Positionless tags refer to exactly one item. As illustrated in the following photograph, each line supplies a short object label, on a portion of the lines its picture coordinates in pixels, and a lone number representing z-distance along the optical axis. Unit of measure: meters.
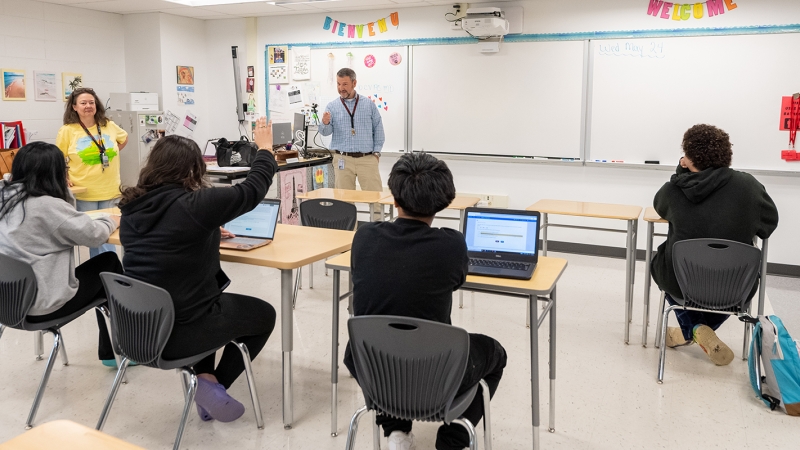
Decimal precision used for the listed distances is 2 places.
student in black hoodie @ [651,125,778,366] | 3.20
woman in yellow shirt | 4.48
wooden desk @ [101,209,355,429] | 2.66
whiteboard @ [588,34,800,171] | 5.23
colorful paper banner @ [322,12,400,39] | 6.67
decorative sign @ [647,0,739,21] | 5.31
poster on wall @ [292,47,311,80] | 7.20
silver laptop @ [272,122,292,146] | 6.45
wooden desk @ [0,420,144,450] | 1.25
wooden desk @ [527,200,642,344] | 3.89
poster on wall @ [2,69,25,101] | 6.11
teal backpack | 2.92
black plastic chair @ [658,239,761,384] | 3.05
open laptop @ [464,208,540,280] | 2.73
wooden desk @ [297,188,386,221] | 4.84
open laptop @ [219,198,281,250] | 3.04
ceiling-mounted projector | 5.88
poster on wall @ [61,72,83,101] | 6.66
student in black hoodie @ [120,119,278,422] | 2.40
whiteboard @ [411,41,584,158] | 6.00
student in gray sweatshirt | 2.69
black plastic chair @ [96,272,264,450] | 2.28
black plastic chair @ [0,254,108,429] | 2.58
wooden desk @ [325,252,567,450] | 2.38
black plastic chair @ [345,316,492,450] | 1.84
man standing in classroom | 6.04
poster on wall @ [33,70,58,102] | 6.39
